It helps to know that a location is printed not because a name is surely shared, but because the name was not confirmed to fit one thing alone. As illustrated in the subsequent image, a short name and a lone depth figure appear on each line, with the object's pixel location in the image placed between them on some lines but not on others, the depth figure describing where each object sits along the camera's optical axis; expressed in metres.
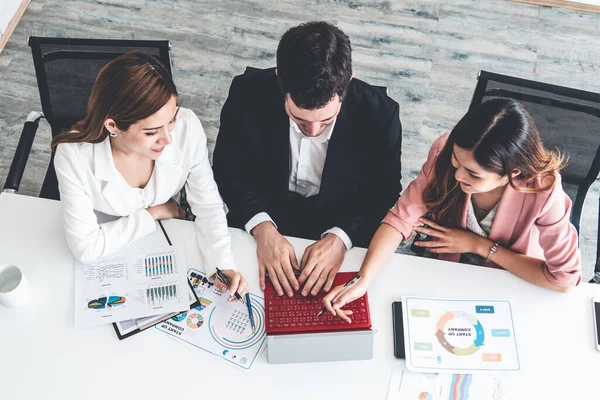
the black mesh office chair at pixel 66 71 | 1.97
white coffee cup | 1.57
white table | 1.51
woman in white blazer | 1.58
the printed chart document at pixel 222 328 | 1.56
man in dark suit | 1.56
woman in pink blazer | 1.52
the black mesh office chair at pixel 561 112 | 1.91
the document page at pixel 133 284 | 1.61
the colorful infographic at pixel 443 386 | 1.51
